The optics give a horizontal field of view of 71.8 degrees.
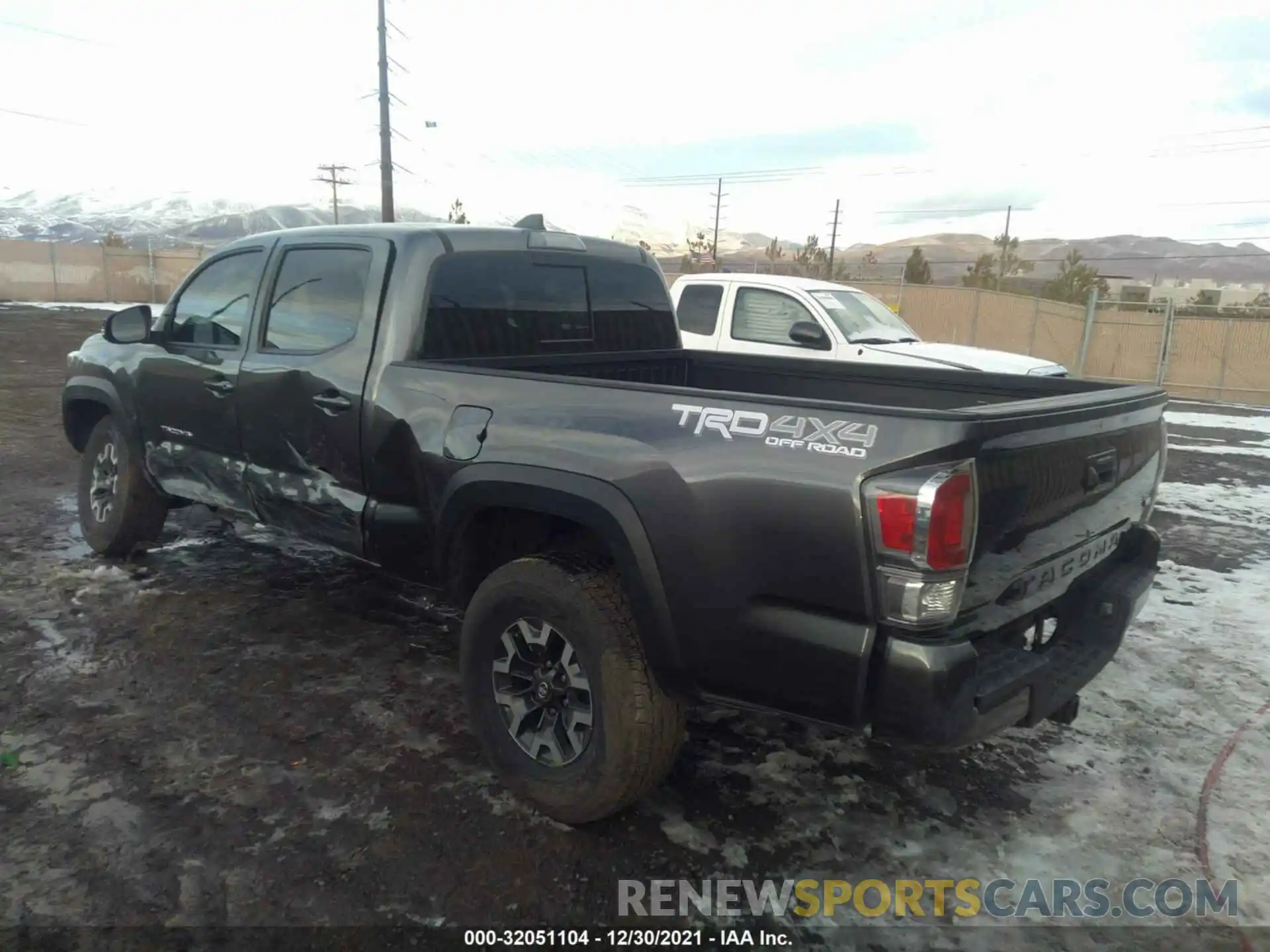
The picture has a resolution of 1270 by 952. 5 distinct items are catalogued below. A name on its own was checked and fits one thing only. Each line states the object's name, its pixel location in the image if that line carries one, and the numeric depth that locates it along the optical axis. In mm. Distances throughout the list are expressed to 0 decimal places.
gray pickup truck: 2178
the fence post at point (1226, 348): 18609
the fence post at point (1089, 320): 18427
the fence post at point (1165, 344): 17922
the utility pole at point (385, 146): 30875
